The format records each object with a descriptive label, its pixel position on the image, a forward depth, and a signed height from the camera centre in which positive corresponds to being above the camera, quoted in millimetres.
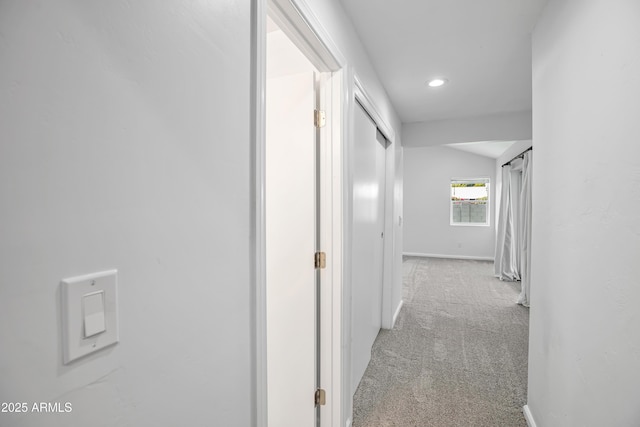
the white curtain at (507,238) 5212 -515
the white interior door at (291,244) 1596 -189
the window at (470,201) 7266 +202
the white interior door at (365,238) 2052 -232
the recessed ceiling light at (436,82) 2679 +1144
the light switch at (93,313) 490 -174
